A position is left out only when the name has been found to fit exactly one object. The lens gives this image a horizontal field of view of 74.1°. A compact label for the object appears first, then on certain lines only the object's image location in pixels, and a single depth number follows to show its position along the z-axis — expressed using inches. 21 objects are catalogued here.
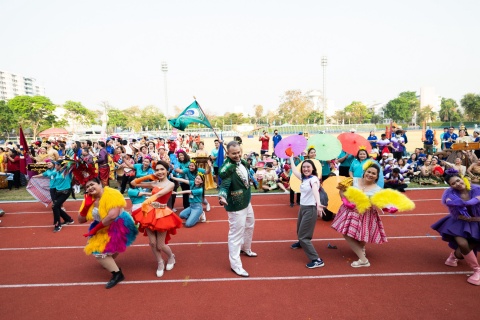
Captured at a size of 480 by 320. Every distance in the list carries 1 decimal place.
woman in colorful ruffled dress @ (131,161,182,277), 192.2
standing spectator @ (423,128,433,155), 639.1
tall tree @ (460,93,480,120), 2992.1
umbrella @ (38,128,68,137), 1556.3
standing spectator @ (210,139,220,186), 481.5
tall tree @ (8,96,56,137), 2247.8
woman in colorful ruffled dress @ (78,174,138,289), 180.7
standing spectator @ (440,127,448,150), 585.3
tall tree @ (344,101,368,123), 3740.9
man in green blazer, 192.5
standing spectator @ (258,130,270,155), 672.4
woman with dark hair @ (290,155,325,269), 203.6
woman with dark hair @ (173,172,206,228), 304.9
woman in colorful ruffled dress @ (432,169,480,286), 181.5
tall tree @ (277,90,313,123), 3129.9
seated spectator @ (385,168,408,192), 433.1
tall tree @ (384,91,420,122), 3683.6
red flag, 471.6
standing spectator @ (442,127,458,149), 558.3
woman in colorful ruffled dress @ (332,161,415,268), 193.5
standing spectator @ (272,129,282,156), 677.3
